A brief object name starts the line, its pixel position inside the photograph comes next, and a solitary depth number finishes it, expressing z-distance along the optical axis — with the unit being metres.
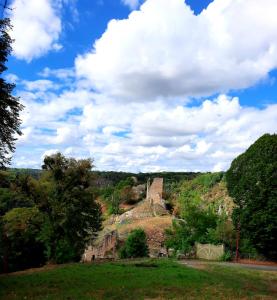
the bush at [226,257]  21.23
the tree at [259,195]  20.51
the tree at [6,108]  11.79
